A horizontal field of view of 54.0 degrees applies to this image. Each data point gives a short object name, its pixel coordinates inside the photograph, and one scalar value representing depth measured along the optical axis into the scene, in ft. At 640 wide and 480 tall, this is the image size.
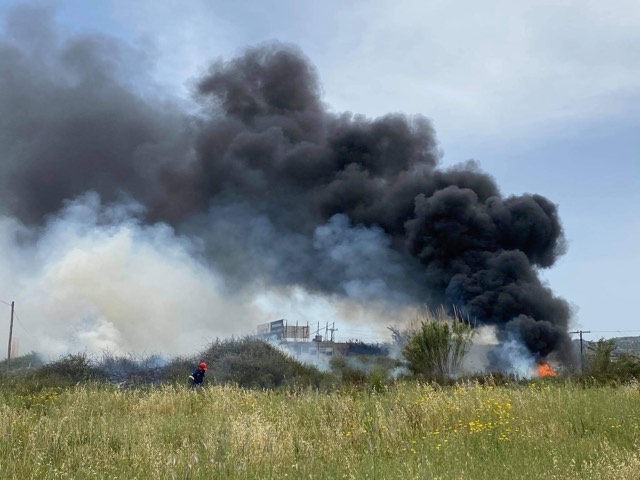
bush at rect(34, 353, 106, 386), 78.99
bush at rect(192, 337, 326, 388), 75.97
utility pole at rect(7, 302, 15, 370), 152.88
